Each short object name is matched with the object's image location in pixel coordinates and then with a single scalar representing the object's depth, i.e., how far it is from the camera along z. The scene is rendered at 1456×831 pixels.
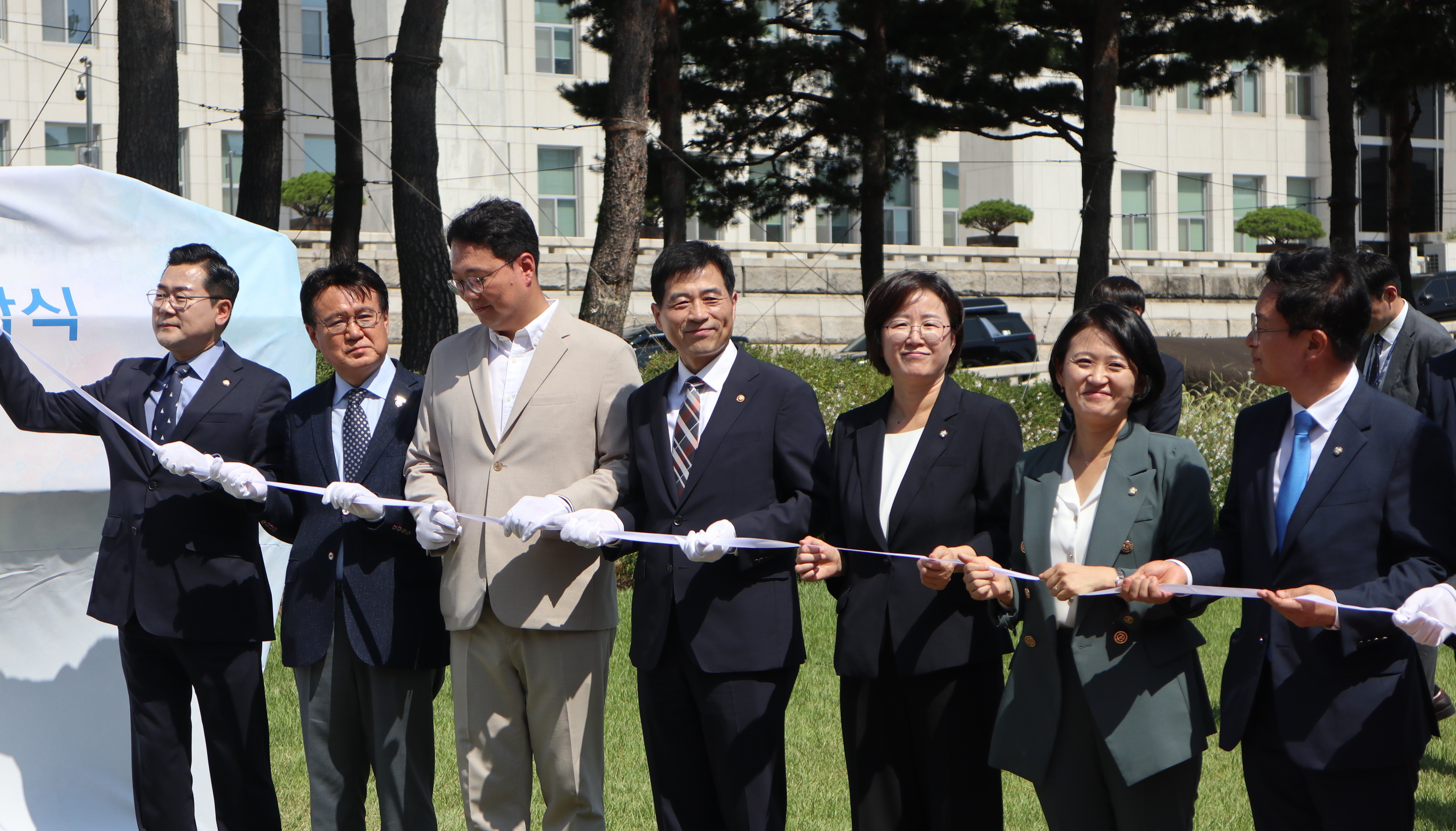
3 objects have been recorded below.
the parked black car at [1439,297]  26.89
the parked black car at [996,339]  23.05
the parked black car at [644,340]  19.41
